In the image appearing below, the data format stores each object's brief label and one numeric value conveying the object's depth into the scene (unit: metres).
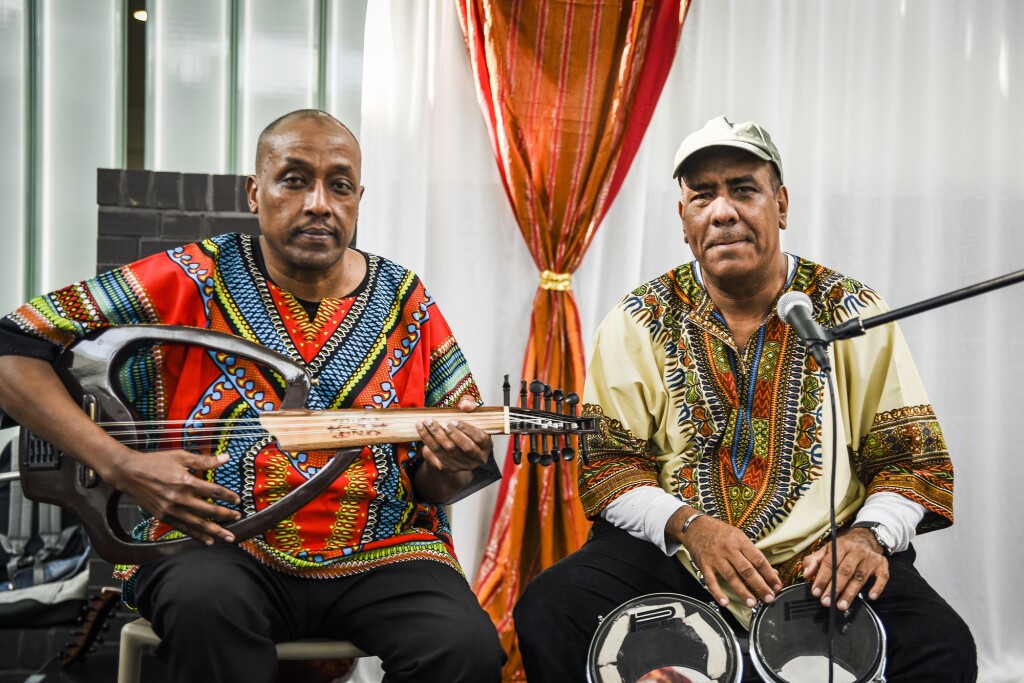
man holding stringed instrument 1.90
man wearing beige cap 2.03
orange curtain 3.35
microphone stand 1.57
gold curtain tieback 3.40
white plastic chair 1.99
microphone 1.61
